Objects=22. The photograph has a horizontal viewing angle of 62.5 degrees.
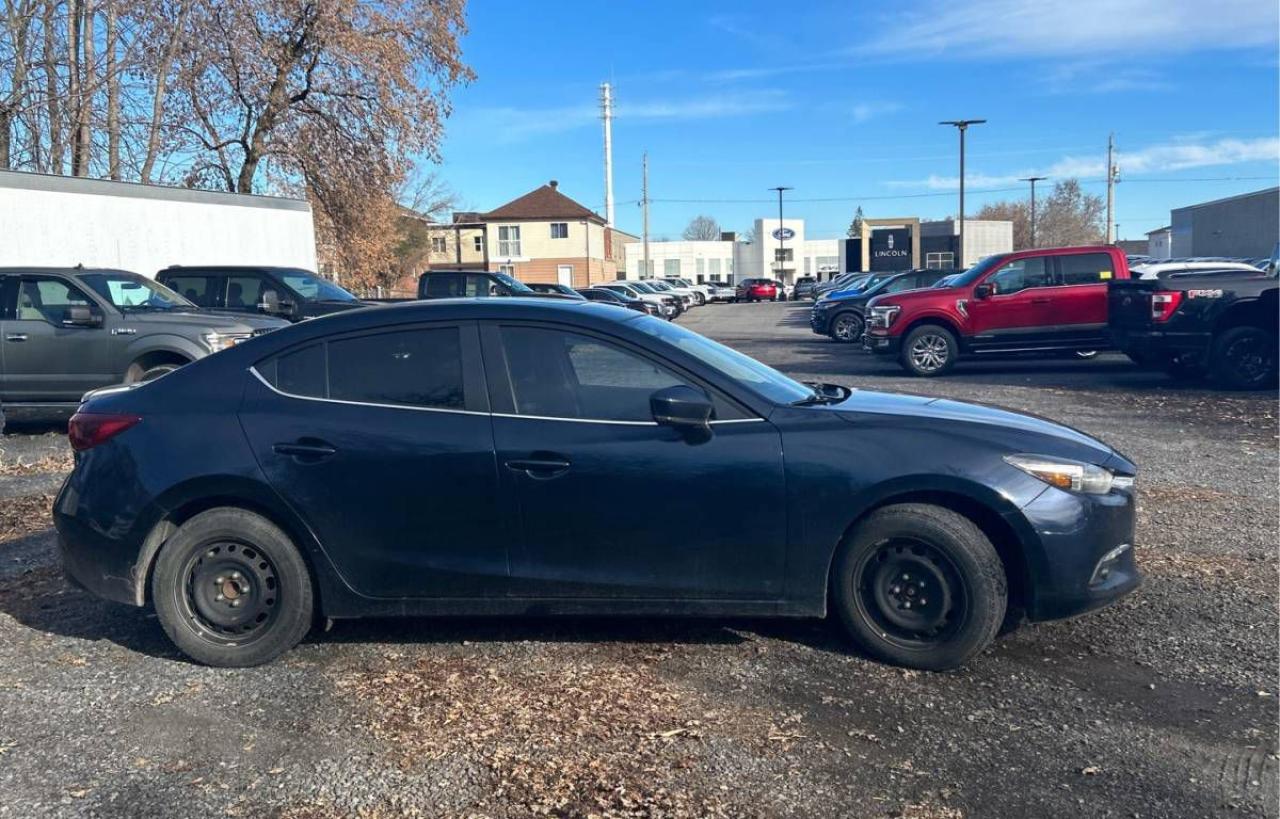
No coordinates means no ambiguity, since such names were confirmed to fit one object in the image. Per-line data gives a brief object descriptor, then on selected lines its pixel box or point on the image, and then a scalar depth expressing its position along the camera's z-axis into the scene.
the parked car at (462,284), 21.61
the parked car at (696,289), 60.12
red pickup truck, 15.84
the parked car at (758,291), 66.56
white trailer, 16.06
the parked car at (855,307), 24.30
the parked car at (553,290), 29.86
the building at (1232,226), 48.31
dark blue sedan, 4.36
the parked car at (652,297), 40.38
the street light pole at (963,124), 44.00
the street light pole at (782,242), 90.29
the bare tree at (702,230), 148.75
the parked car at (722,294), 68.24
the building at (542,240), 70.06
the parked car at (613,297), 34.84
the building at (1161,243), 67.56
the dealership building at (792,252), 66.19
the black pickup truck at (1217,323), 13.09
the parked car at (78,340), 11.05
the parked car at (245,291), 15.82
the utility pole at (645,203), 76.55
